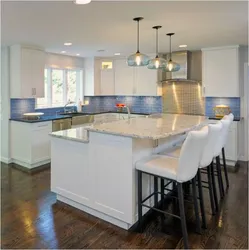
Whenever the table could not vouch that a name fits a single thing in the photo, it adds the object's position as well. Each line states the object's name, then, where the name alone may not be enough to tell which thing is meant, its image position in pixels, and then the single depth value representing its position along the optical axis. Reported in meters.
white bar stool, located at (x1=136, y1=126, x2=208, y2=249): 2.32
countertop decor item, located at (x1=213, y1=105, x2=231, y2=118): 5.35
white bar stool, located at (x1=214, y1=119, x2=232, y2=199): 3.25
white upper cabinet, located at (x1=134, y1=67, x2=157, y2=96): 6.20
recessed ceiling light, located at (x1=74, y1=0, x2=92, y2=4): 2.51
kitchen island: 2.67
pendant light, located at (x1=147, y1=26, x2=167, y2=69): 3.60
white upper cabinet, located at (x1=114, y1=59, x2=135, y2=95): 6.57
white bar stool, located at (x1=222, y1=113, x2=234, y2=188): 3.58
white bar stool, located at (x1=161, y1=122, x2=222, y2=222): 2.77
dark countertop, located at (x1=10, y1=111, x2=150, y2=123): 5.01
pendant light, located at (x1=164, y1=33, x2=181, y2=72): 3.89
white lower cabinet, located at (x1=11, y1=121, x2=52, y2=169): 4.93
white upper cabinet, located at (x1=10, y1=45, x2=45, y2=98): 4.98
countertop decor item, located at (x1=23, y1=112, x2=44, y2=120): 5.14
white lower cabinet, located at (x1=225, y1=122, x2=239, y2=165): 5.04
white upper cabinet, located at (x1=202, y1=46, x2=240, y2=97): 5.09
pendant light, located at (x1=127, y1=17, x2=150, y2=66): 3.22
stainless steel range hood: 5.69
